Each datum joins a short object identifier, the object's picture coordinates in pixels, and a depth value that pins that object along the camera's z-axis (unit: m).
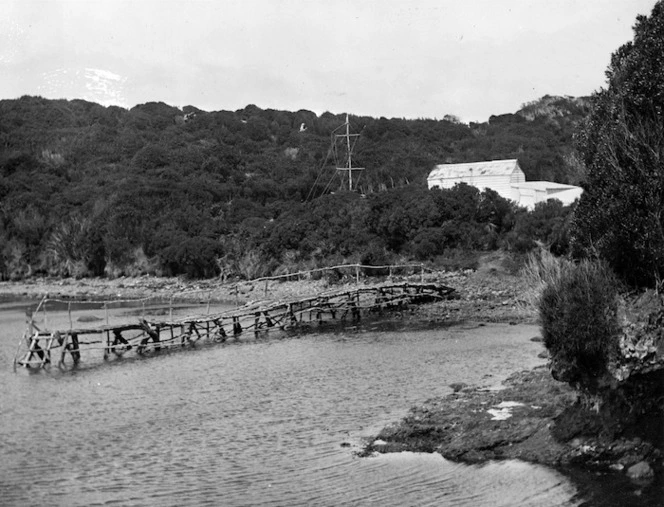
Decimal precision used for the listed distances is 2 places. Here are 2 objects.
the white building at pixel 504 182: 58.44
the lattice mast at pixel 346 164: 77.69
